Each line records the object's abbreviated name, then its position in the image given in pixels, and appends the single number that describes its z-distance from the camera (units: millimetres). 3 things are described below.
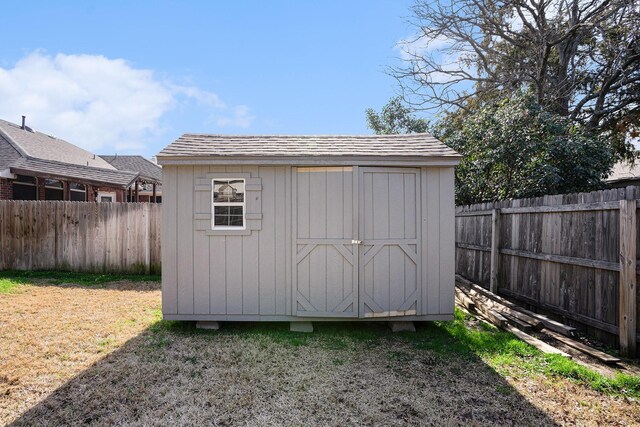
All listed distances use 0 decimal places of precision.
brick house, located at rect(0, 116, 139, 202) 11297
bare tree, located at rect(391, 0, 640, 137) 9516
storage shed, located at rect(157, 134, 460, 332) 4562
